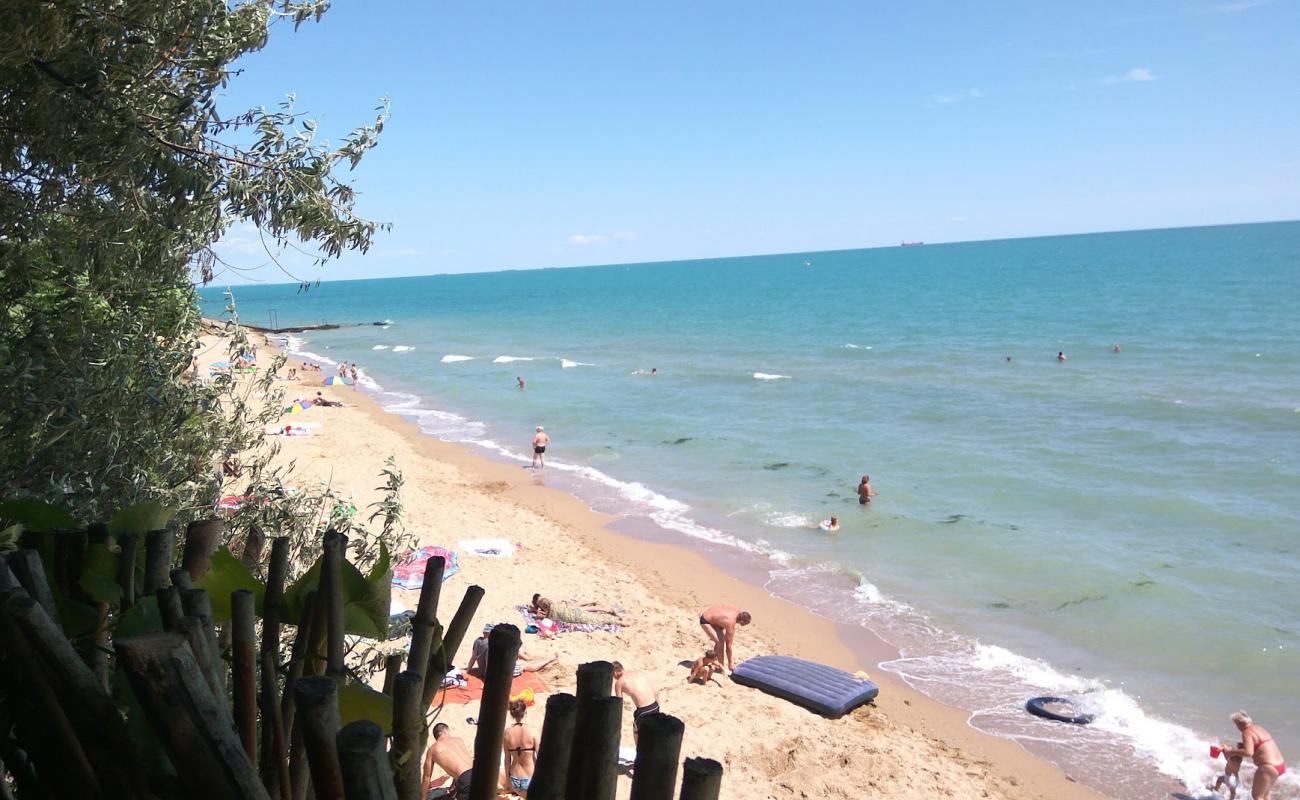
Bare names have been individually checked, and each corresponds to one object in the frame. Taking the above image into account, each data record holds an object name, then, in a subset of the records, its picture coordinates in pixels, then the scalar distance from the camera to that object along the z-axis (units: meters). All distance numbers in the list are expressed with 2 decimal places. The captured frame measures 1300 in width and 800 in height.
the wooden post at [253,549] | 3.14
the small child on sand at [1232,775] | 9.32
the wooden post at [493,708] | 2.09
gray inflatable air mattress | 10.85
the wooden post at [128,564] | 2.47
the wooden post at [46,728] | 1.82
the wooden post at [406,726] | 2.06
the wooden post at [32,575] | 2.10
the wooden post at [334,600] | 2.24
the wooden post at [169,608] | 2.04
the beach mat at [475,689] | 10.13
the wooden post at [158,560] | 2.49
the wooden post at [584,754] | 1.77
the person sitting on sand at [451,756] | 7.43
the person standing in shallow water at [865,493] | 19.92
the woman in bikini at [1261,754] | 9.10
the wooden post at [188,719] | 1.59
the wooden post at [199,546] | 2.65
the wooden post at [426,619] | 2.33
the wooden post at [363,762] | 1.49
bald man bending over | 11.84
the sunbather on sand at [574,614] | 13.09
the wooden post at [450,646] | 2.43
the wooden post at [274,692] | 2.19
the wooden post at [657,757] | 1.62
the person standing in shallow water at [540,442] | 24.03
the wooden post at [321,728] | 1.60
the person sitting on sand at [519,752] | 7.98
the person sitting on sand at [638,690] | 9.74
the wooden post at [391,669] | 2.62
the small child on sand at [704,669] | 11.40
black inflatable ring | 10.90
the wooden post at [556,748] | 1.83
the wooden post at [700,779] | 1.58
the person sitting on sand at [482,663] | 10.70
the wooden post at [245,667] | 2.01
